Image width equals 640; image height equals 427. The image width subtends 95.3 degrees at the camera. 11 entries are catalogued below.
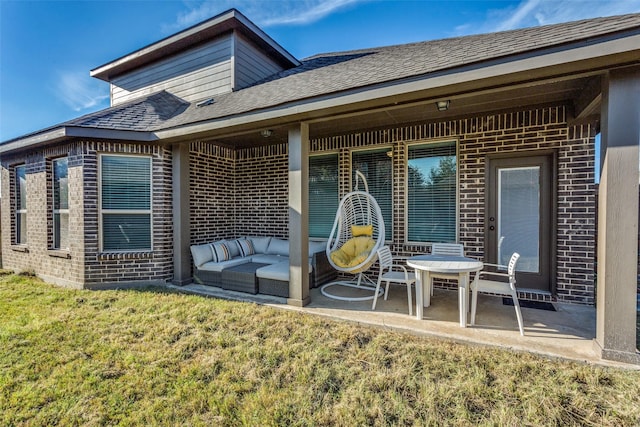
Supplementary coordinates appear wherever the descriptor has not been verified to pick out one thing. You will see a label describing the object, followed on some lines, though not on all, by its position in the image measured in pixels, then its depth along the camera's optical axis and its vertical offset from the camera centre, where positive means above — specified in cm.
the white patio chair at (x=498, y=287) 309 -88
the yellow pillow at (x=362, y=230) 521 -35
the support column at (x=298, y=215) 410 -7
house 261 +84
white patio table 331 -68
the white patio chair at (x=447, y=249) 442 -59
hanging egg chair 460 -49
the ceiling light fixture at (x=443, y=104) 349 +130
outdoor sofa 458 -97
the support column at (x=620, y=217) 252 -5
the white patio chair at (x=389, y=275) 370 -88
